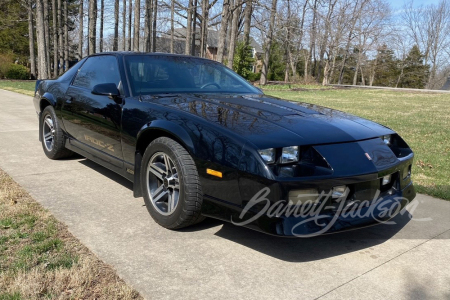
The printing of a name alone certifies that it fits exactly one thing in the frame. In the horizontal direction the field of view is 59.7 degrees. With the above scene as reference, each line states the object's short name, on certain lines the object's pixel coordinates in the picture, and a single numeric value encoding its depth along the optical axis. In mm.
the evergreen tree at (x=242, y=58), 30578
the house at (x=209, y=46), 62950
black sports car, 2523
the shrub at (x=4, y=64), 29664
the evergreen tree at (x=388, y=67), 57938
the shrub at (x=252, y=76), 34984
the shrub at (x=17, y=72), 29891
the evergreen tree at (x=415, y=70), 56375
